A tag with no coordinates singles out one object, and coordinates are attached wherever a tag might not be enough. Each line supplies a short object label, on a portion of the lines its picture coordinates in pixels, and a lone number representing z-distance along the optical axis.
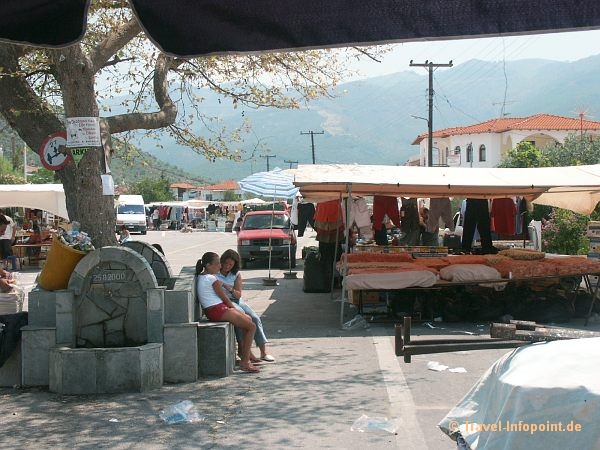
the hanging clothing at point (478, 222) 16.50
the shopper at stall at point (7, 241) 21.89
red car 24.91
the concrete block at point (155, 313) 8.41
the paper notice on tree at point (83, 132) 9.12
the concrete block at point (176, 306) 8.56
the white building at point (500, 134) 74.75
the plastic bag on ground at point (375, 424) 6.59
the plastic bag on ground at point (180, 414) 6.93
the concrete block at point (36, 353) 8.30
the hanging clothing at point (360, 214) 15.59
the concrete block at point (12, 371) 8.45
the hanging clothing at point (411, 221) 20.42
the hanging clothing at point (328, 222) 17.89
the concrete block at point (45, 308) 8.39
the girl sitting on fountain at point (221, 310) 9.27
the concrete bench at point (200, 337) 8.48
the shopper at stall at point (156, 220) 72.38
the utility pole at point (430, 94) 39.02
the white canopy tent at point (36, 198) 24.80
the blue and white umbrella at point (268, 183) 17.95
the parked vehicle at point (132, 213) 52.73
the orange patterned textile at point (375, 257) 13.48
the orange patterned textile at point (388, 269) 12.52
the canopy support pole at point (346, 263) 12.22
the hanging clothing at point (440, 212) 18.67
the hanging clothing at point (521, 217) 17.97
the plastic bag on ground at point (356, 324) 12.29
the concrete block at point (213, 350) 8.73
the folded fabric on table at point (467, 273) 12.67
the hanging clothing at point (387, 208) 18.09
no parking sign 9.30
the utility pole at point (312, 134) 84.65
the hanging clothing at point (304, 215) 22.31
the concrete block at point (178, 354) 8.47
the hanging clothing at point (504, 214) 17.69
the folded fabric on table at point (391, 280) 12.23
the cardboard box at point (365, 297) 13.39
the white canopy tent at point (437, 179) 12.12
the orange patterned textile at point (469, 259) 13.37
